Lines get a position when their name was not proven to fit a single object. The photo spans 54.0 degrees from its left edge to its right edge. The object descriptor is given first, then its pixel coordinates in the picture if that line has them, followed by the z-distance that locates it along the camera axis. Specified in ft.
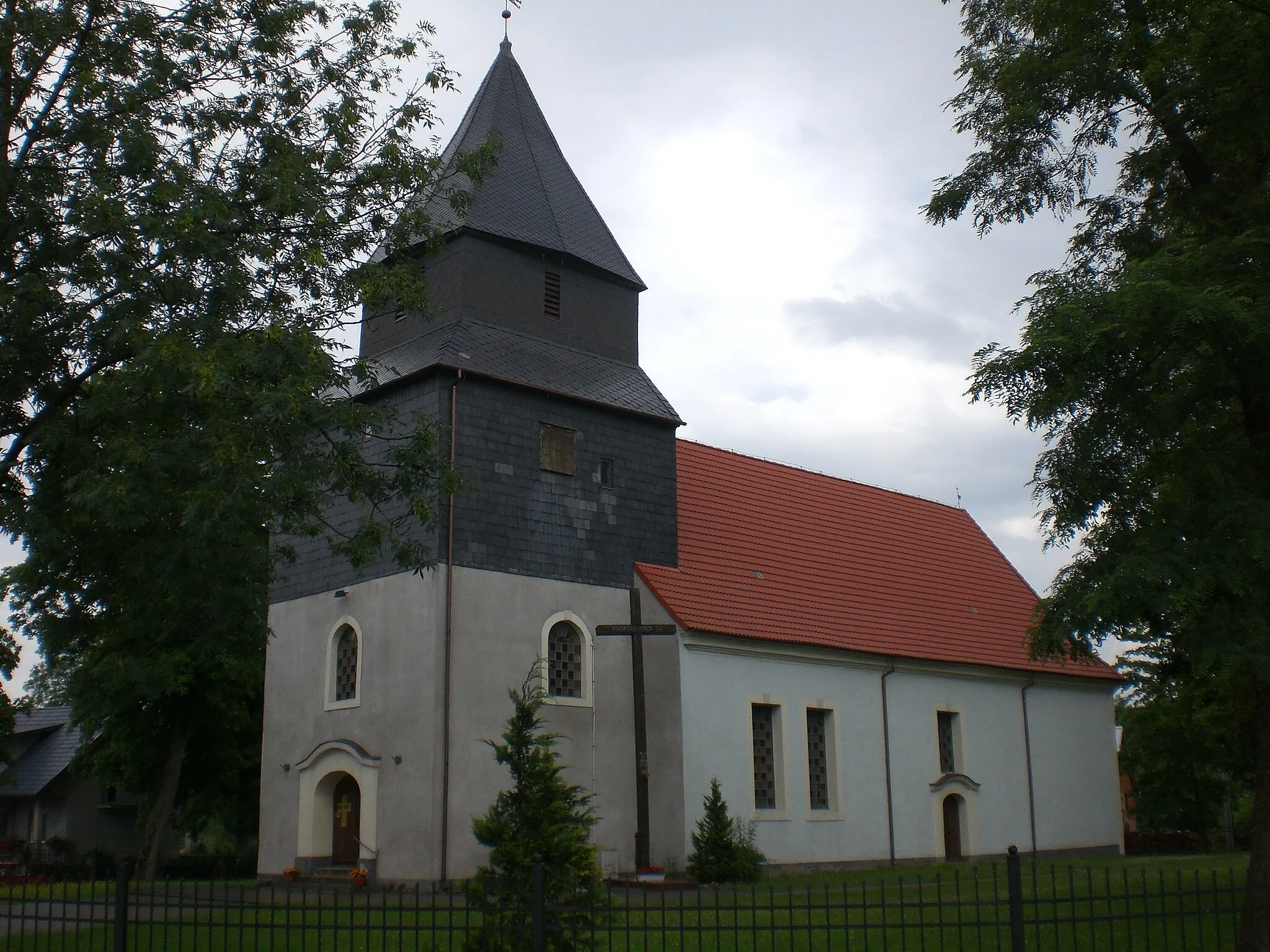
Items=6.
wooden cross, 66.39
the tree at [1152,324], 40.91
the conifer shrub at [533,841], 33.42
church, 67.31
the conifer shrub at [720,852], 68.03
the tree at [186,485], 37.40
